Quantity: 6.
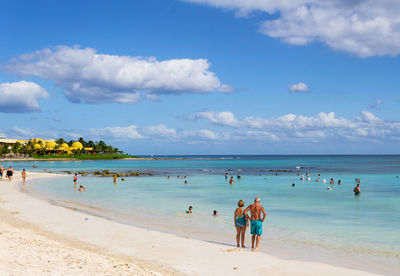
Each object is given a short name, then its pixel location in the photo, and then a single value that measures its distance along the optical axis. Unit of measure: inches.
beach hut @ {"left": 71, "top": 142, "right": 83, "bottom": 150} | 6899.6
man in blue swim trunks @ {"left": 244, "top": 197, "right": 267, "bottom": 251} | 562.1
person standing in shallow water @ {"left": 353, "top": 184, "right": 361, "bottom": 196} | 1492.4
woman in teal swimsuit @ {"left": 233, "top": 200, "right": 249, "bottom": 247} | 579.5
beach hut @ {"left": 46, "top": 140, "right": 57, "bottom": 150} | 6486.2
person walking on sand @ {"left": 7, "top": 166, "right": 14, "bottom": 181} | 1883.6
